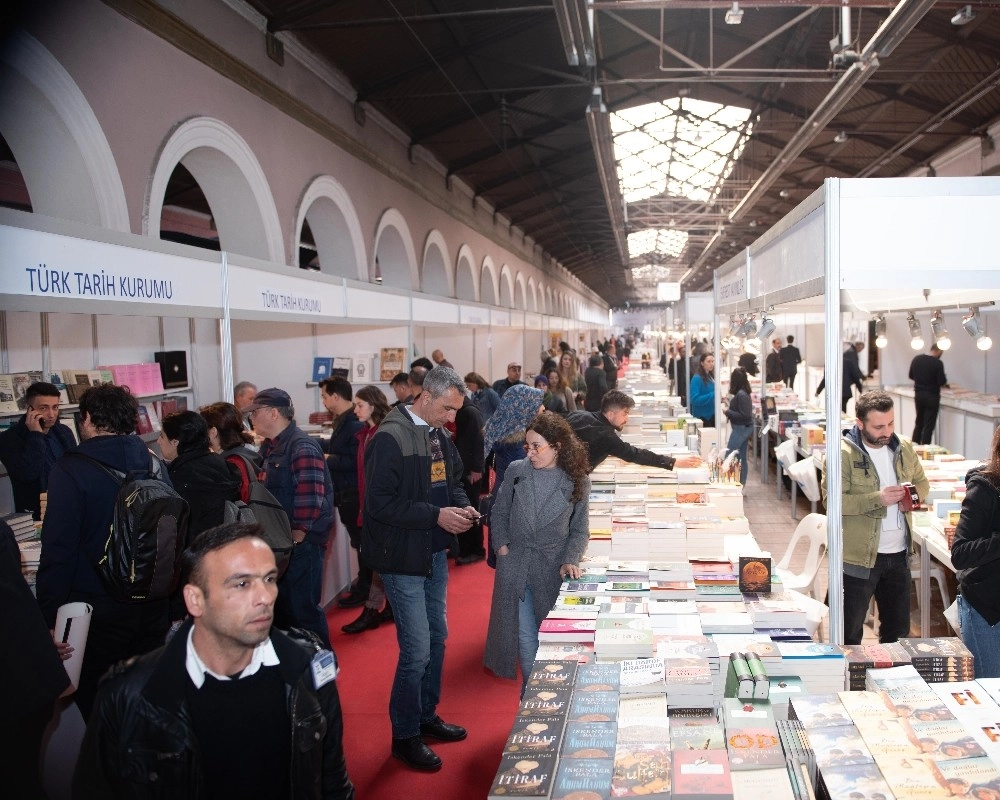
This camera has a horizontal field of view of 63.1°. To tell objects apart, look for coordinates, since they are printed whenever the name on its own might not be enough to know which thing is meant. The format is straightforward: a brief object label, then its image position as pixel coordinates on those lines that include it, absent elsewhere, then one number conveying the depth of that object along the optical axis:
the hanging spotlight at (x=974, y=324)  4.15
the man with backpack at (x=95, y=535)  2.73
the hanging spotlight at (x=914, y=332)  6.11
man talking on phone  4.66
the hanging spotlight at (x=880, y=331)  7.89
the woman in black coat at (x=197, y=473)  3.35
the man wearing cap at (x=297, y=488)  3.87
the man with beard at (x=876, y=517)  3.48
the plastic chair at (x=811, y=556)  4.33
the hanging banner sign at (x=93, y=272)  2.47
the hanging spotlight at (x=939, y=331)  5.34
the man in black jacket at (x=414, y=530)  3.10
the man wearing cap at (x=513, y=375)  9.35
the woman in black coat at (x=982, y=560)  2.81
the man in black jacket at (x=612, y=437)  5.05
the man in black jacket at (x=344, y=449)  4.89
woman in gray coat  3.36
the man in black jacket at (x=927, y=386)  9.69
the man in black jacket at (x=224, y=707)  1.60
